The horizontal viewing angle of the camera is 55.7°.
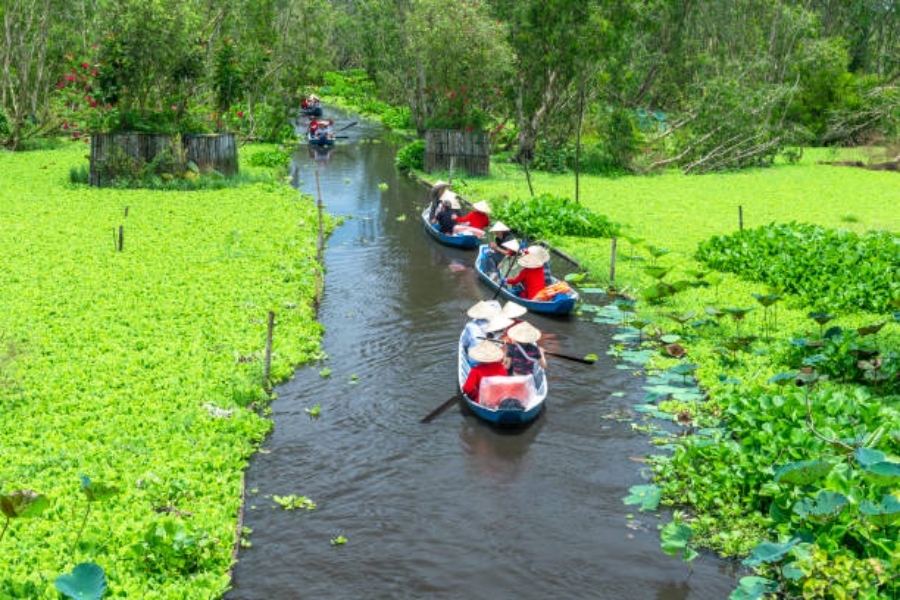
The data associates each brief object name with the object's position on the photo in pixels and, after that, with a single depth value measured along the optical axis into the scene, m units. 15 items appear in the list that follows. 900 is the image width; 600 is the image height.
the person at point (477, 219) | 23.41
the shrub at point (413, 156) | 35.25
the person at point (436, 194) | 24.28
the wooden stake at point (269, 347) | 11.94
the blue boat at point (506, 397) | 11.70
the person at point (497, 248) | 19.11
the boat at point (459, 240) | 22.44
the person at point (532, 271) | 16.86
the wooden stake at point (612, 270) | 18.39
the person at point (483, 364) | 11.95
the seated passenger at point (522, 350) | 12.35
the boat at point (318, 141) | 42.69
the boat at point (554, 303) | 16.44
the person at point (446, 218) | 22.97
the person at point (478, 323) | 13.19
